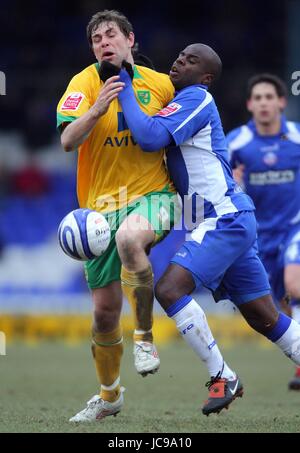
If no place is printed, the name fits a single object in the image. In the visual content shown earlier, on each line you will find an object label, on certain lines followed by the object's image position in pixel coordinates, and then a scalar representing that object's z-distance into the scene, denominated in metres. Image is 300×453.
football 12.75
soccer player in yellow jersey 12.86
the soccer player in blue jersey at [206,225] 12.80
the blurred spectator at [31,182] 36.41
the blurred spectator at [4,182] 36.00
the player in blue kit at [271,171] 19.62
